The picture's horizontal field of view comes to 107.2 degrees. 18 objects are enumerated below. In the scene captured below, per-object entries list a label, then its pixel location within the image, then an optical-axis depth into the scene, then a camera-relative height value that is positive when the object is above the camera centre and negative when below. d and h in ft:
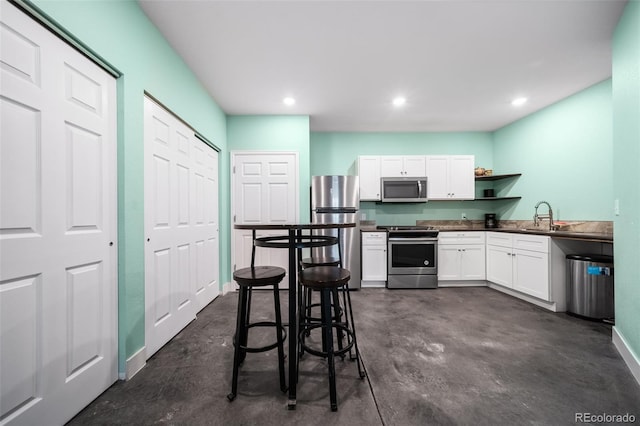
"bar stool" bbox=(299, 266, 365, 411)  4.39 -1.78
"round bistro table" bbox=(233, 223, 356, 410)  4.43 -1.34
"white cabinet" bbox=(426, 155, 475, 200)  13.23 +2.05
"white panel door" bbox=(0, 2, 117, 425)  3.34 -0.21
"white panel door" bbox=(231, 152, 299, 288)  11.58 +1.00
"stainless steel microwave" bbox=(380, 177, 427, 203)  13.03 +1.37
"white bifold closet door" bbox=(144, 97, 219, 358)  6.07 -0.36
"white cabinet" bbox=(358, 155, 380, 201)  13.17 +2.17
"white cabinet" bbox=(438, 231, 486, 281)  12.12 -2.34
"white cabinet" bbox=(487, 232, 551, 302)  9.24 -2.19
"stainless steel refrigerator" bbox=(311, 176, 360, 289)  11.62 +0.29
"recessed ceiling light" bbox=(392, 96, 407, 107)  10.23 +4.97
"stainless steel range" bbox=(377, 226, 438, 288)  11.92 -2.50
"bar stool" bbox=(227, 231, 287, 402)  4.71 -1.98
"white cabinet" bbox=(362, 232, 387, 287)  12.16 -2.38
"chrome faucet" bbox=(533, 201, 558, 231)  10.18 -0.22
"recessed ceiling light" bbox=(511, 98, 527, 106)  10.30 +4.95
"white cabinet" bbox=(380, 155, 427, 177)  13.21 +2.62
